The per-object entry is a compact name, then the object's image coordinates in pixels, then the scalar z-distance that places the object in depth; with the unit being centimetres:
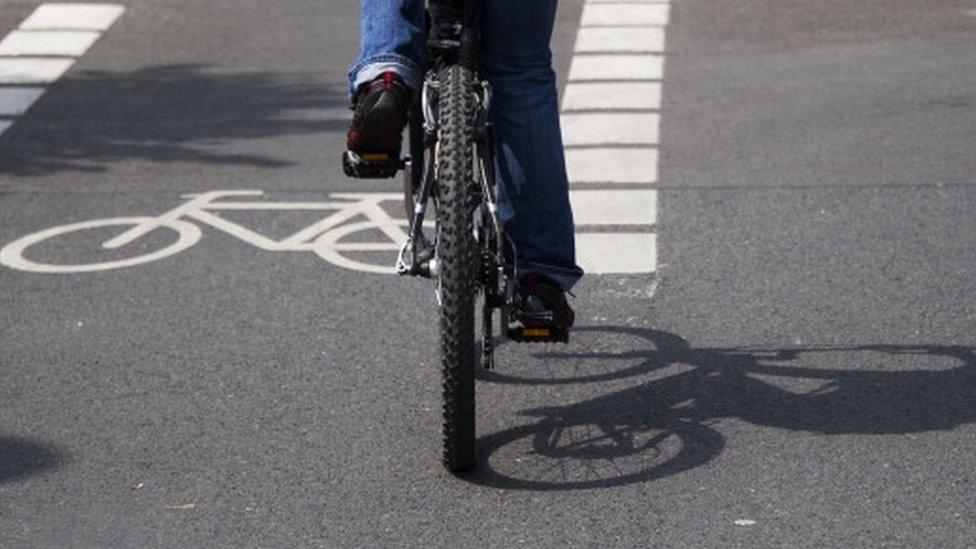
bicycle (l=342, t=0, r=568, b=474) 1042
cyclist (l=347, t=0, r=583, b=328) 1106
